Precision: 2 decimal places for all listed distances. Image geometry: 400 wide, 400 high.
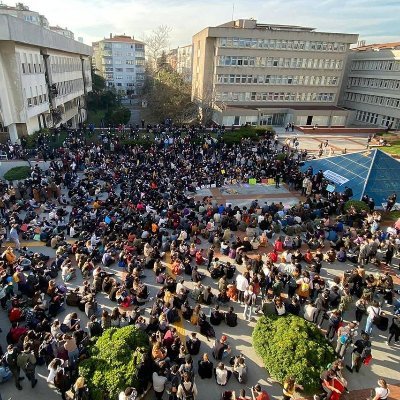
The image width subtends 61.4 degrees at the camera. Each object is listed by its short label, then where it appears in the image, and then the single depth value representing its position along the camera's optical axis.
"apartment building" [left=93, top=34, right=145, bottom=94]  93.06
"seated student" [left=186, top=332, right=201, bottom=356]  9.84
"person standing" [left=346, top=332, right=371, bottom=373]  9.42
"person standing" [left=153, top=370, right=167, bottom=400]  8.38
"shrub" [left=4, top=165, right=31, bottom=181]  21.59
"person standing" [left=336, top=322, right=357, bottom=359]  9.73
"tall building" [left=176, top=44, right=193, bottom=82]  86.79
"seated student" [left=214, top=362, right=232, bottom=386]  8.88
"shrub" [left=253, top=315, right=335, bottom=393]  8.64
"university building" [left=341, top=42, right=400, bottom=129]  49.31
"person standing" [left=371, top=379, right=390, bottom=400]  8.09
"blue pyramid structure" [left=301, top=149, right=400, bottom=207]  21.00
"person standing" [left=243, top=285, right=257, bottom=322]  11.57
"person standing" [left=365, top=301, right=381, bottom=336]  10.62
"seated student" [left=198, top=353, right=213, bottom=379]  9.09
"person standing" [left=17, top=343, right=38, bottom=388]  8.49
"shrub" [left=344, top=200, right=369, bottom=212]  19.44
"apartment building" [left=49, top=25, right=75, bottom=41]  81.86
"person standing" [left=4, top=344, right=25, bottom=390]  8.52
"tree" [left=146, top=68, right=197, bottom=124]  48.16
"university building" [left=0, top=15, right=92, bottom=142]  28.41
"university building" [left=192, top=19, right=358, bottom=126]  46.81
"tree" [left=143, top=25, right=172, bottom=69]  72.88
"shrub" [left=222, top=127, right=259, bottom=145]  34.00
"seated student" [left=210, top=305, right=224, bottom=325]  11.10
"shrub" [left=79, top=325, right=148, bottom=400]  8.04
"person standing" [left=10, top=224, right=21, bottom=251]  15.35
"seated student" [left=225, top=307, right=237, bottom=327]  11.04
